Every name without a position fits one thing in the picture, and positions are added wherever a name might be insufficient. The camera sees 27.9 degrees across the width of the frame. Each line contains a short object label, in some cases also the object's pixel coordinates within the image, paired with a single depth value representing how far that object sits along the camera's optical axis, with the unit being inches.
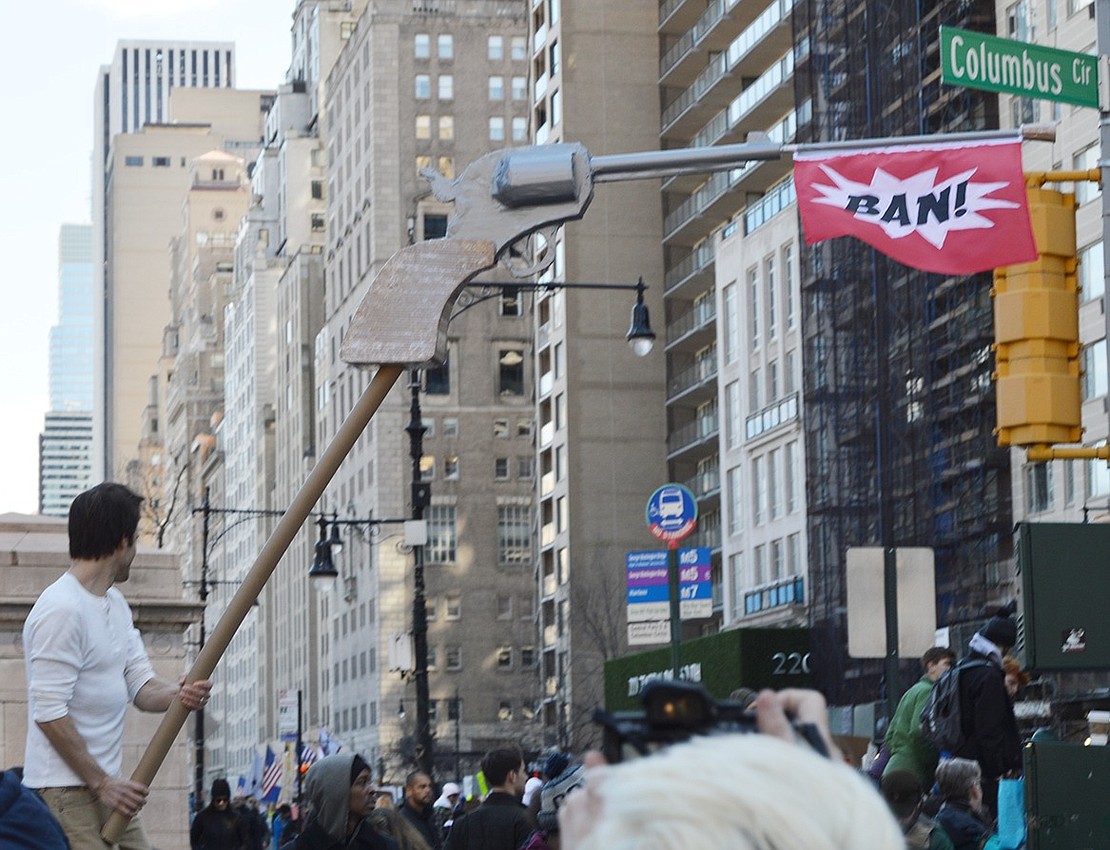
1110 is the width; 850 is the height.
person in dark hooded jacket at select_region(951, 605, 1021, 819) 439.2
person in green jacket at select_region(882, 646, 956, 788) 478.6
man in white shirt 265.9
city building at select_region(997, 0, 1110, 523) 1937.7
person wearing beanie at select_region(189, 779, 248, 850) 896.3
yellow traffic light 538.0
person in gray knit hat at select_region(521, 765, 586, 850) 370.0
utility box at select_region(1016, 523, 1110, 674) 440.1
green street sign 548.7
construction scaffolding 2129.7
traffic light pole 607.2
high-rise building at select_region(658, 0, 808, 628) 2851.9
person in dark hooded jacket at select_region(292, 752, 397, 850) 343.6
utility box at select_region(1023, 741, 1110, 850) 420.2
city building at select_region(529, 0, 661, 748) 3683.6
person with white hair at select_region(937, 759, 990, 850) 418.6
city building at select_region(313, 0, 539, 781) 4825.3
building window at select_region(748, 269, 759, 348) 2992.1
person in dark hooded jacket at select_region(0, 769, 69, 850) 186.9
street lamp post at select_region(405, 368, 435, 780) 1102.8
